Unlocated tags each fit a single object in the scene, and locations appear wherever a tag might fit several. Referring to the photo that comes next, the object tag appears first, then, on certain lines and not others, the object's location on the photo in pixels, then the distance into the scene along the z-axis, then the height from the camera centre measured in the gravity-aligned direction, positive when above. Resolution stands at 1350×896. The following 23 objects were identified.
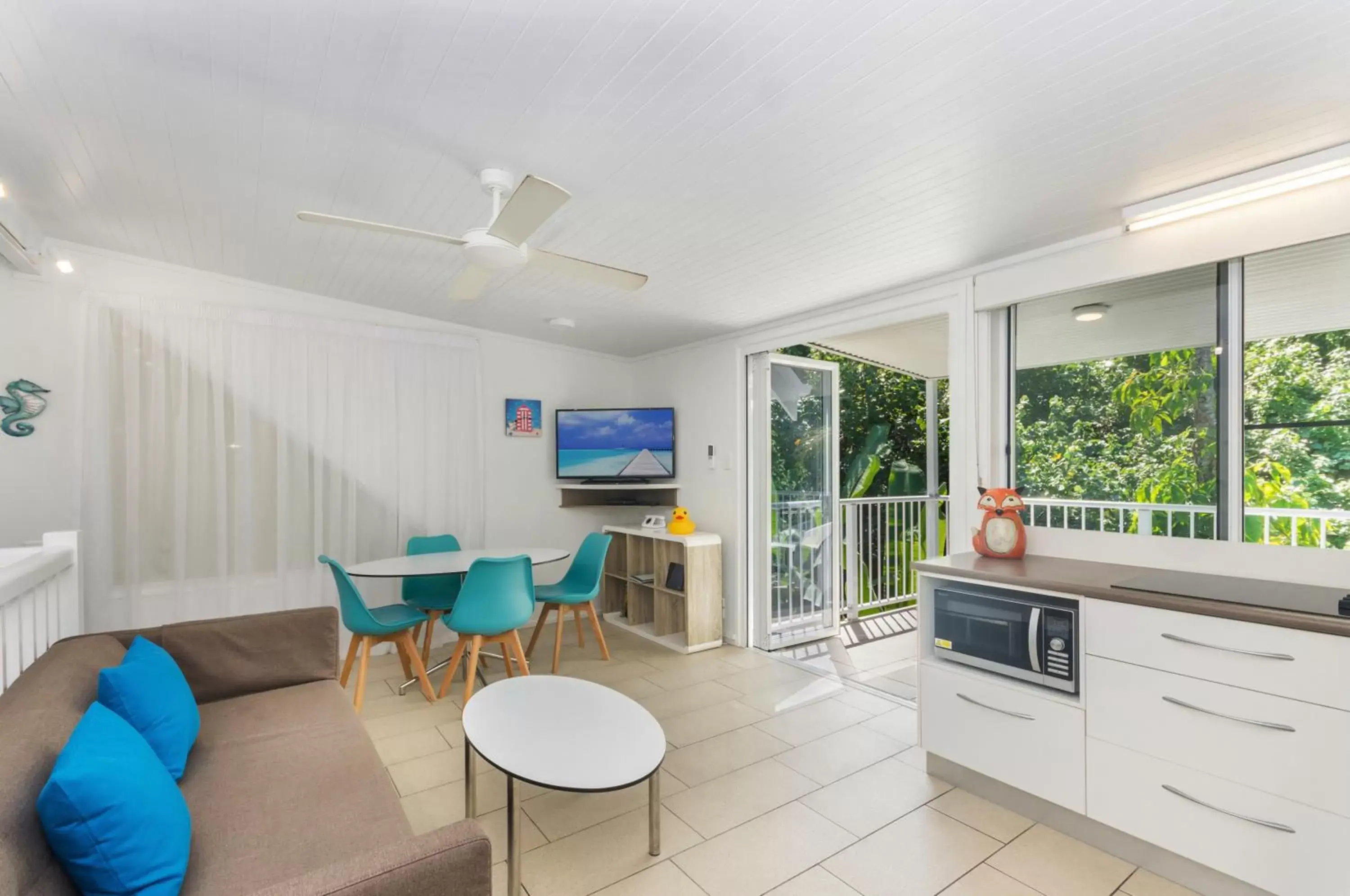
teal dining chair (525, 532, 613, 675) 3.91 -0.92
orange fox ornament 2.68 -0.34
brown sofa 1.09 -0.91
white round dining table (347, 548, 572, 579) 3.27 -0.64
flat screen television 4.95 +0.04
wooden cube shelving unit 4.29 -1.06
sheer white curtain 3.46 -0.02
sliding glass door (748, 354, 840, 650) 4.45 -0.37
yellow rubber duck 4.55 -0.55
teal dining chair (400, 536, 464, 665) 3.82 -0.89
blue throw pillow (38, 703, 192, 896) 1.09 -0.69
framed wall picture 4.85 +0.25
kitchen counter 1.72 -0.47
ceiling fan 1.78 +0.70
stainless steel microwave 2.19 -0.69
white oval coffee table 1.77 -0.92
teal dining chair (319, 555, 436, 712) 3.16 -0.92
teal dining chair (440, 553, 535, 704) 3.16 -0.79
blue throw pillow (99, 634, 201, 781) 1.69 -0.72
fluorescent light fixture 1.87 +0.83
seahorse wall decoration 3.20 +0.24
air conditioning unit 2.75 +0.97
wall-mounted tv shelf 5.03 -0.38
